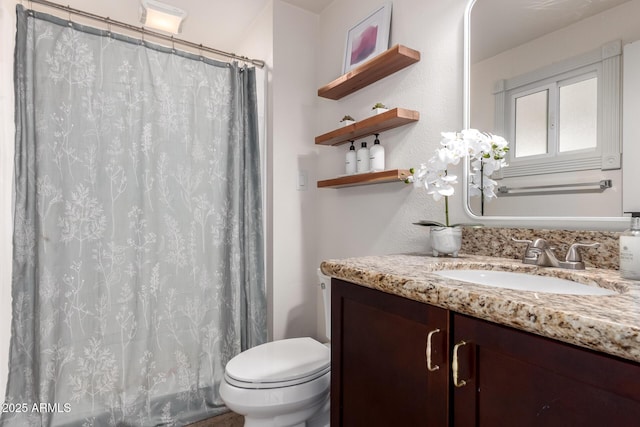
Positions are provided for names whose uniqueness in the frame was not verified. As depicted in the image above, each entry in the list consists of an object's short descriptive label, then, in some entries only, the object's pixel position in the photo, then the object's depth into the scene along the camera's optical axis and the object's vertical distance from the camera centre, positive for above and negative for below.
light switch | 2.13 +0.18
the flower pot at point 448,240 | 1.18 -0.11
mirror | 0.94 +0.45
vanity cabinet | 0.51 -0.32
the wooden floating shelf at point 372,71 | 1.47 +0.66
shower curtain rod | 1.50 +0.90
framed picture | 1.66 +0.89
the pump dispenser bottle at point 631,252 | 0.78 -0.11
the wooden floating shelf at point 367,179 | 1.45 +0.14
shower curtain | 1.45 -0.10
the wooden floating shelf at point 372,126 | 1.45 +0.39
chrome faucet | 0.94 -0.14
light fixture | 1.78 +1.07
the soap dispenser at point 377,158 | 1.63 +0.24
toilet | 1.27 -0.69
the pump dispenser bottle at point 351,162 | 1.76 +0.24
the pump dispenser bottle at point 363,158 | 1.70 +0.25
